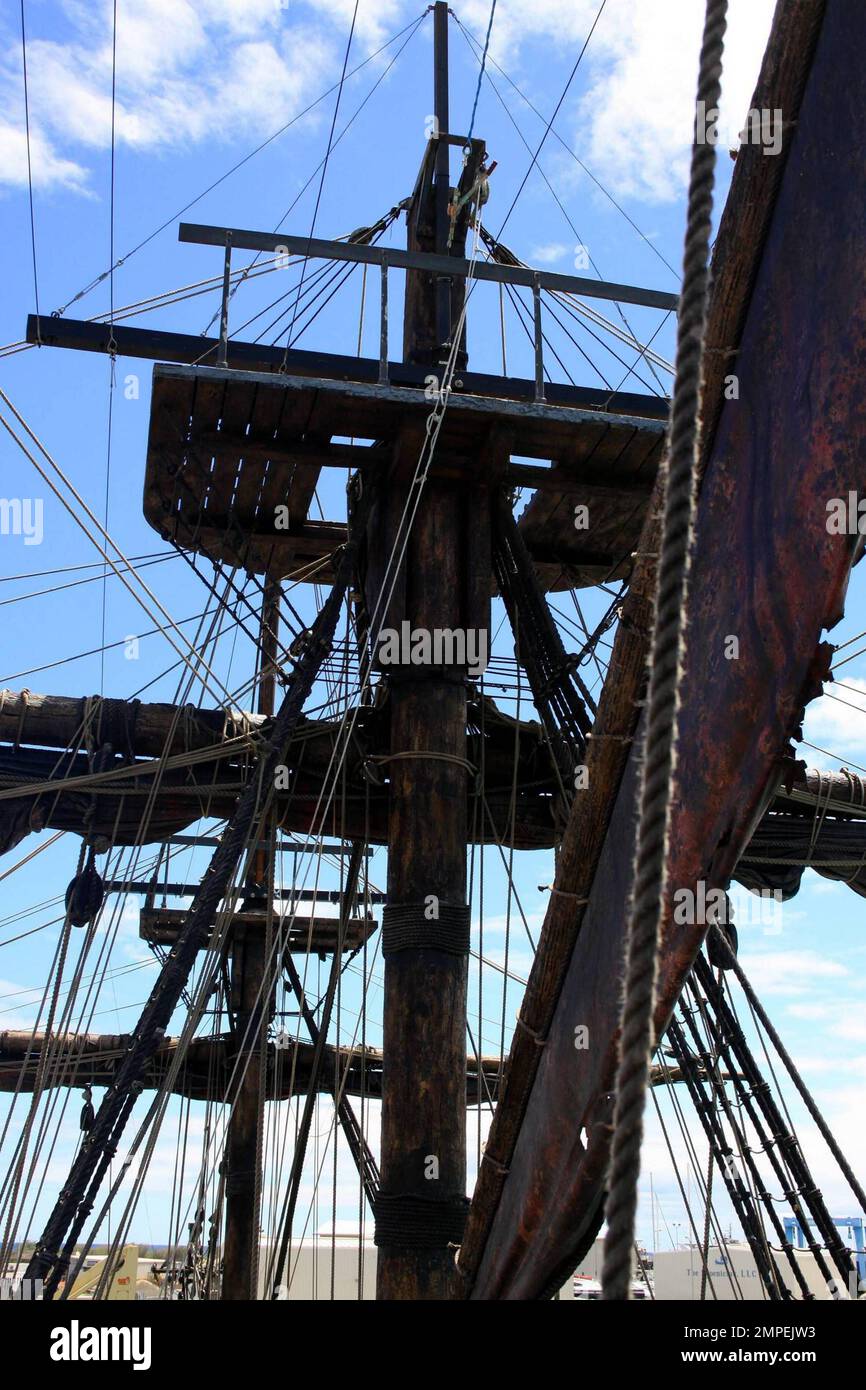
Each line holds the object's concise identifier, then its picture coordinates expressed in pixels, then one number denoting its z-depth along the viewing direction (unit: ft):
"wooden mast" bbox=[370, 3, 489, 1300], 26.00
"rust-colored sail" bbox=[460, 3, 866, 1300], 8.62
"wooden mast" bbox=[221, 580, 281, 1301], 61.36
